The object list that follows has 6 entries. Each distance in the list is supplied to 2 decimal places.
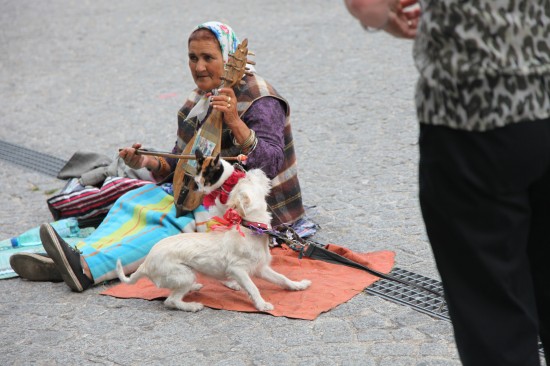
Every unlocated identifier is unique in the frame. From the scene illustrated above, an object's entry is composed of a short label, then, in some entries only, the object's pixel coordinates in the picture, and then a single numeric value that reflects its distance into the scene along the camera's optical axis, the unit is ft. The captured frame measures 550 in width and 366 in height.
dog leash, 27.30
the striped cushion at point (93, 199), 33.14
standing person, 13.43
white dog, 25.95
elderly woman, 28.22
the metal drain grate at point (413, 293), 25.30
